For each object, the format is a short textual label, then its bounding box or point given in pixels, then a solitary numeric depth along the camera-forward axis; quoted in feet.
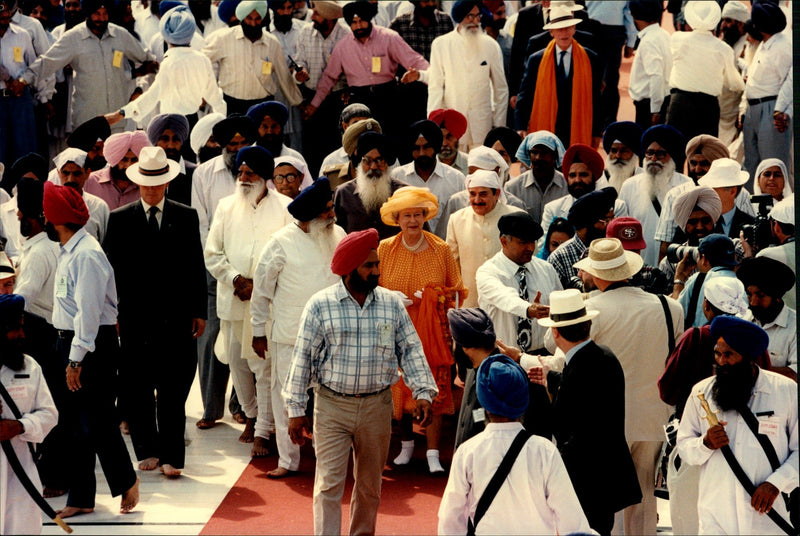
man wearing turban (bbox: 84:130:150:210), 56.29
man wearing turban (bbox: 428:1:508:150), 70.90
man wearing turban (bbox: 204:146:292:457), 51.85
